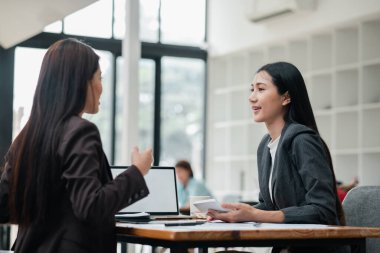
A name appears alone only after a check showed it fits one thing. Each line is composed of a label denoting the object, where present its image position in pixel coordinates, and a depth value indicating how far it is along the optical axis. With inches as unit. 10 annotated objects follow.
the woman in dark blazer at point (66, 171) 82.4
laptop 127.8
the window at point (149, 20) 423.2
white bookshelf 332.2
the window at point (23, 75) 388.8
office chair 116.4
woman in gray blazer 105.0
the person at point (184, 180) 350.1
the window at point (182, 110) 427.2
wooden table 82.5
